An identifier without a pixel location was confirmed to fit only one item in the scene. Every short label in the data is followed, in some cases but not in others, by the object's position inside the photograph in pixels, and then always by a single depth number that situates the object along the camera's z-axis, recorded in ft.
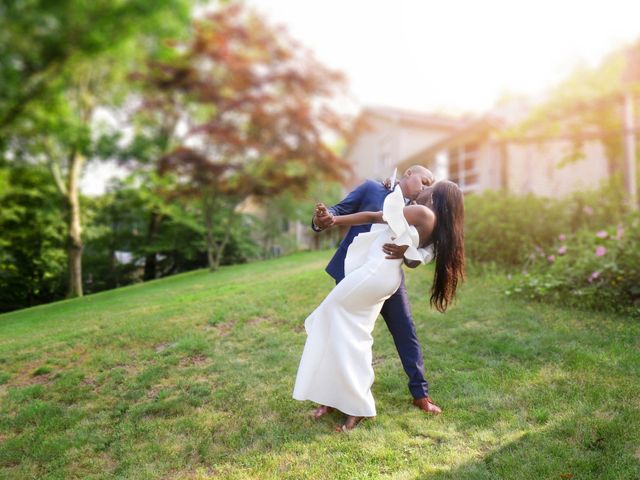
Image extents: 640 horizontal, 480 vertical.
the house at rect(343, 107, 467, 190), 51.60
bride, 9.70
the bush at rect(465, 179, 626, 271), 23.44
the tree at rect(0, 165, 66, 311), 32.55
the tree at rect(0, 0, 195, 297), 30.91
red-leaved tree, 40.78
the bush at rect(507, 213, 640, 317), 16.31
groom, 10.65
